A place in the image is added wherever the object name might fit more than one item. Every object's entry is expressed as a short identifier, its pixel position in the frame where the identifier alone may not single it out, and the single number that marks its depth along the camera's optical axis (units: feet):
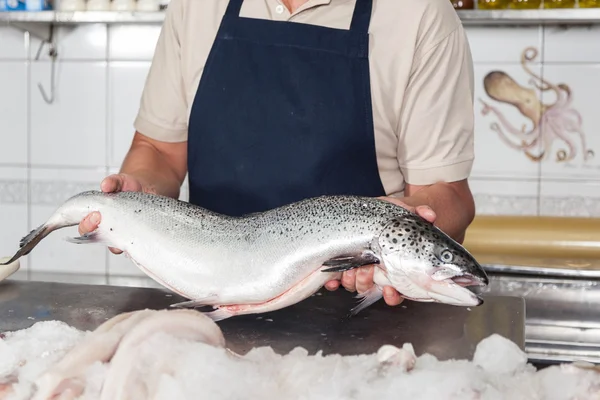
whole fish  4.27
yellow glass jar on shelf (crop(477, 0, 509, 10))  9.59
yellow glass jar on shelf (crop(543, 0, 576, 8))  9.44
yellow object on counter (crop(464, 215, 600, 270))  8.55
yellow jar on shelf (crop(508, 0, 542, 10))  9.49
